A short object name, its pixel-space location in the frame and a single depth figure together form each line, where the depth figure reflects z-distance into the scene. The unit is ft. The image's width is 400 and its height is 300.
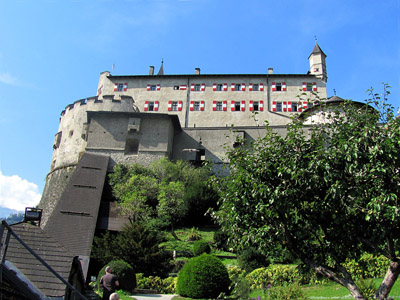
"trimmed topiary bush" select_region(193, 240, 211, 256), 68.74
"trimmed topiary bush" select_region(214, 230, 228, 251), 73.31
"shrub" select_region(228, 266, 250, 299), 40.22
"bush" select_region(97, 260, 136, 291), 46.65
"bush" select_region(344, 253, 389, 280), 45.19
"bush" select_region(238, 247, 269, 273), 55.52
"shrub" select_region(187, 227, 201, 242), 81.61
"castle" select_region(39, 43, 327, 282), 84.86
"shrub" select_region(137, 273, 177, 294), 50.49
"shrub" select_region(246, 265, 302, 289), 47.52
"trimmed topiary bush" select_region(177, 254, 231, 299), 43.39
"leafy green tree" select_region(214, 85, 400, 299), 28.35
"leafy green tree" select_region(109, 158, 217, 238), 86.99
